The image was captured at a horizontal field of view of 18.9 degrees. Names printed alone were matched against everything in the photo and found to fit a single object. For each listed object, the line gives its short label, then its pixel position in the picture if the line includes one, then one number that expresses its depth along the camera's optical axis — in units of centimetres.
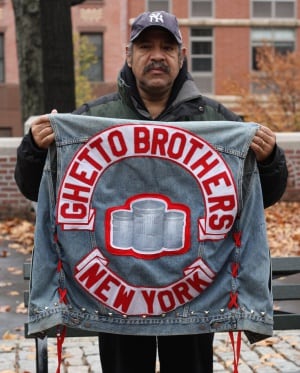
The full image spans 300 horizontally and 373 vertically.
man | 337
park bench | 455
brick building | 4197
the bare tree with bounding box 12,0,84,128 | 1162
